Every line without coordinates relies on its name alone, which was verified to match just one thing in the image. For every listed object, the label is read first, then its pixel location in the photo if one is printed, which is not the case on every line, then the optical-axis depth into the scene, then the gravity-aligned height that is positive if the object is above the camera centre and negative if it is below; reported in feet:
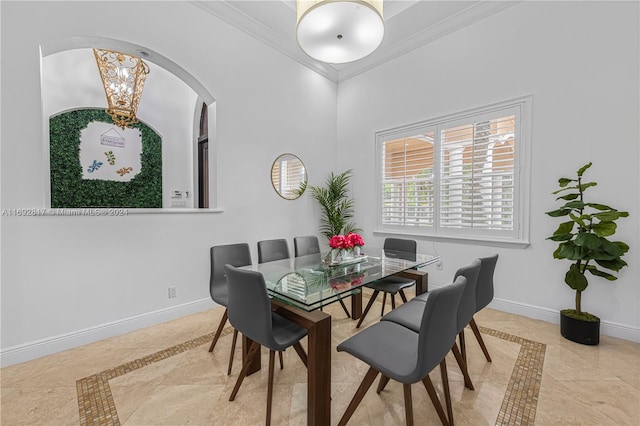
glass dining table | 4.77 -1.78
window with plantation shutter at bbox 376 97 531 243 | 10.22 +1.34
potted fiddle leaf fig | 7.47 -1.33
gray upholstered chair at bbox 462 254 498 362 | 6.24 -1.91
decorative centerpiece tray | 7.92 -1.67
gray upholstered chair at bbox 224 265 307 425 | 4.83 -2.16
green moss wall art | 12.62 +2.25
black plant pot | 7.86 -3.69
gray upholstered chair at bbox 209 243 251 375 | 7.59 -1.79
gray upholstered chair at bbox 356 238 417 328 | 8.67 -2.53
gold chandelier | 9.67 +4.70
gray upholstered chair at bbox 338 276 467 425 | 3.88 -2.53
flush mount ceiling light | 5.68 +4.02
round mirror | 13.12 +1.52
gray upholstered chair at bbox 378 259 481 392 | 5.16 -2.42
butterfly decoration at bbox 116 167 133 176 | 14.32 +1.92
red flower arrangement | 7.88 -1.05
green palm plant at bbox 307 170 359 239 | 14.70 +0.12
